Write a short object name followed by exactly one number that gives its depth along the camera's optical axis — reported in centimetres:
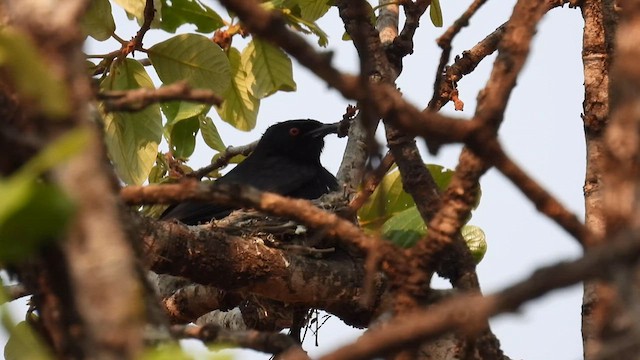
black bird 1517
